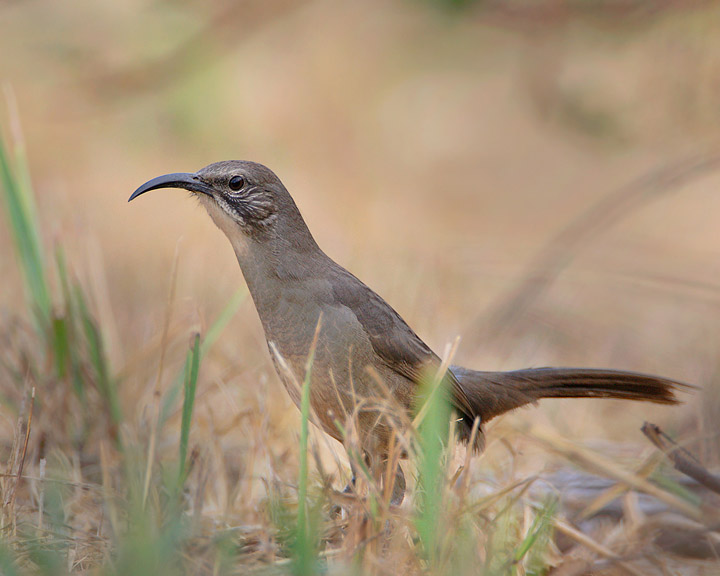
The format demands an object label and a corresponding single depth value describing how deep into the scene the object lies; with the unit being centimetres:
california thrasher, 600
